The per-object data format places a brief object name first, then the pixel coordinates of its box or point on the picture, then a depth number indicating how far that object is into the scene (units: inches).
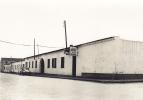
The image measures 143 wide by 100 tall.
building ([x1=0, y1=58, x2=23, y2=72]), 5475.4
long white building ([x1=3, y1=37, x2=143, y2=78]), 1091.9
